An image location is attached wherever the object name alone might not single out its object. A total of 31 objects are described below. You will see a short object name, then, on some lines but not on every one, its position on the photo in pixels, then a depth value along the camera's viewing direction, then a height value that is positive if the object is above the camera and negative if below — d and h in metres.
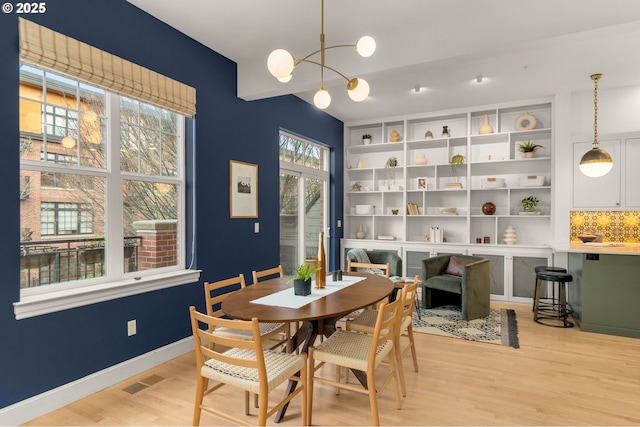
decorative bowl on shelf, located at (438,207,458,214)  5.88 +0.05
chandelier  2.12 +0.84
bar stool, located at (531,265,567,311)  4.49 -0.68
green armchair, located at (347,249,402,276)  5.06 -0.65
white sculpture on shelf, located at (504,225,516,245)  5.54 -0.34
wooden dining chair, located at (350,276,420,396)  2.51 -0.82
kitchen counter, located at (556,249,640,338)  3.86 -0.81
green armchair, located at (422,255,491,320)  4.38 -0.90
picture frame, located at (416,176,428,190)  6.14 +0.50
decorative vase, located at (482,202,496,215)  5.66 +0.08
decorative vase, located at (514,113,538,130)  5.41 +1.35
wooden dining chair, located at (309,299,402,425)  2.08 -0.84
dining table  2.06 -0.56
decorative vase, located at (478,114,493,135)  5.64 +1.31
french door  5.15 +0.23
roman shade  2.29 +1.02
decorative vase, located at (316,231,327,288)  2.77 -0.45
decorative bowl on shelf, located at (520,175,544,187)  5.38 +0.48
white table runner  2.30 -0.56
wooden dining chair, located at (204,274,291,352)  2.55 -0.83
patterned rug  3.84 -1.27
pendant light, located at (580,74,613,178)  4.19 +0.59
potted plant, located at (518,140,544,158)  5.40 +0.95
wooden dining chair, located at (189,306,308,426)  1.75 -0.83
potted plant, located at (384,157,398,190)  6.29 +0.75
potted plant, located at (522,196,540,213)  5.43 +0.16
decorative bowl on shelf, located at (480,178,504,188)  5.61 +0.48
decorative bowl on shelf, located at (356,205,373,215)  6.54 +0.07
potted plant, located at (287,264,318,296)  2.50 -0.47
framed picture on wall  3.95 +0.26
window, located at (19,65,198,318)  2.43 +0.20
